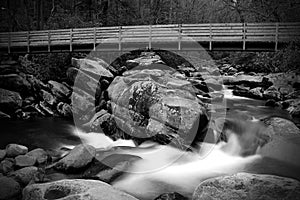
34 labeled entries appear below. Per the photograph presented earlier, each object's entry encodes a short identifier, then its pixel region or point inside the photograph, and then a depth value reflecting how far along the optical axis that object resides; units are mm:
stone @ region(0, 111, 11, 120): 14765
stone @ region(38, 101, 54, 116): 15922
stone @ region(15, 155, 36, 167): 8750
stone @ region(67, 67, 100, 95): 15117
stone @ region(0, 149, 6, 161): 9138
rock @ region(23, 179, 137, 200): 5418
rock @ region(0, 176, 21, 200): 6984
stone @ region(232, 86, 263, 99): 18123
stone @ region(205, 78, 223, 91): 20341
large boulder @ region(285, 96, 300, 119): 14148
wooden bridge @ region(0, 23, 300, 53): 14656
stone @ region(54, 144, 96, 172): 8664
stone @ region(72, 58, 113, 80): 15430
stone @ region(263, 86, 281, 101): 17062
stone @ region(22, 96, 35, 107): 16253
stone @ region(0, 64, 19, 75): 17750
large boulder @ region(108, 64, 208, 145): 10398
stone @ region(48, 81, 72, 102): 16391
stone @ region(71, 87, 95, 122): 14703
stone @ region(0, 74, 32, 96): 16750
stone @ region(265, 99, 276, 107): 16141
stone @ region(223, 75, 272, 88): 19484
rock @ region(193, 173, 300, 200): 5106
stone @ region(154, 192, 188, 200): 6781
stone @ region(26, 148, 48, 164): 9291
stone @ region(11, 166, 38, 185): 7812
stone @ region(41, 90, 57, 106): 16312
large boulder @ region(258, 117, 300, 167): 9797
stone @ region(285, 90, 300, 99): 16263
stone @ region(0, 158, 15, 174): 8330
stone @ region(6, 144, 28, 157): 9413
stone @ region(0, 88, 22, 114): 15344
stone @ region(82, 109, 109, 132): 13127
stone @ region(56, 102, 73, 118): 15421
